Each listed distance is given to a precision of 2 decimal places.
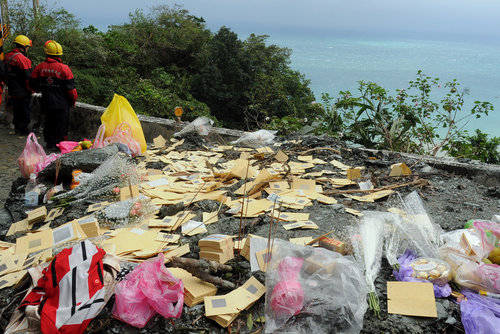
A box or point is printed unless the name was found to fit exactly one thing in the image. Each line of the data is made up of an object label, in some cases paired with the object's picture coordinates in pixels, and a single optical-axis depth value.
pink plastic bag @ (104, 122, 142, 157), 4.25
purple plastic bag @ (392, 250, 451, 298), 2.01
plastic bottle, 3.29
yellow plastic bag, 4.30
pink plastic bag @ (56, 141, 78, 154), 4.18
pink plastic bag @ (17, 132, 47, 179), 3.76
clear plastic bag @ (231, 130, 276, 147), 4.86
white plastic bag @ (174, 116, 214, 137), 5.13
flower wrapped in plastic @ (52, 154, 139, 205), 3.23
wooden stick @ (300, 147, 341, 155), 4.45
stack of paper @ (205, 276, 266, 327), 1.85
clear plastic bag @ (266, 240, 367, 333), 1.77
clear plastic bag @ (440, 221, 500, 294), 2.00
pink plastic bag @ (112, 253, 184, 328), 1.79
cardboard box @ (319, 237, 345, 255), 2.21
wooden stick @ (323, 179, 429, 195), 3.32
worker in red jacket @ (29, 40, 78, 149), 5.24
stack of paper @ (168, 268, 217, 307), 1.96
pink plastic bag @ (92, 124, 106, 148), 4.18
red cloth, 1.73
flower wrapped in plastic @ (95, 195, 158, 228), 2.80
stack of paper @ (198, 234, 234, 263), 2.23
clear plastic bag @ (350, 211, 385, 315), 2.01
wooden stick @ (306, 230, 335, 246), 2.39
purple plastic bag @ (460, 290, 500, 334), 1.75
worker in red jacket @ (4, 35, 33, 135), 6.00
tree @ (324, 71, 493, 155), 5.59
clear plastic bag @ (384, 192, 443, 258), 2.32
